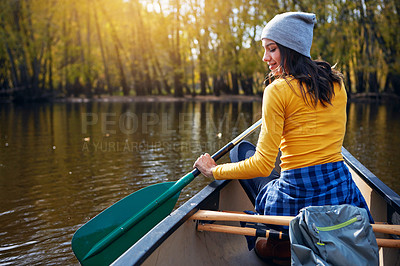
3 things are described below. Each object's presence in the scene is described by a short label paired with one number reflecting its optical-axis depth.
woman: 2.10
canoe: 1.97
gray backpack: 1.75
